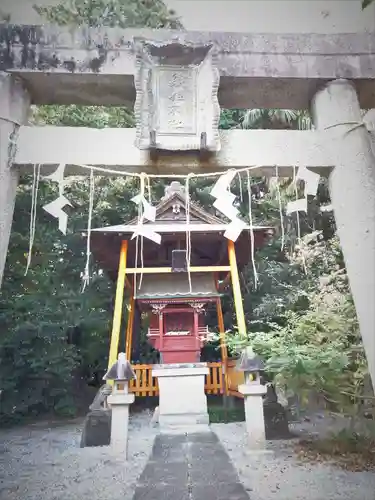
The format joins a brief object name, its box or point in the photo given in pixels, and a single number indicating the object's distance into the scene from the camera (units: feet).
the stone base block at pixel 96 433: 22.75
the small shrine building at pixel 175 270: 28.14
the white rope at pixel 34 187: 9.87
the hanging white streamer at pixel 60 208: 10.37
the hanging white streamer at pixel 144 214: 11.23
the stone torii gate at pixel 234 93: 9.72
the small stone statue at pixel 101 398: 22.99
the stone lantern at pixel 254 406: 20.17
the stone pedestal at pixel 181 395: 26.21
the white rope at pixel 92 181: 10.26
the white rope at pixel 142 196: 10.63
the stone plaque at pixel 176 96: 10.05
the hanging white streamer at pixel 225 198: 10.93
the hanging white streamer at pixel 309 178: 10.19
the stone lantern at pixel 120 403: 19.29
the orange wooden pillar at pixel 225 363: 30.14
